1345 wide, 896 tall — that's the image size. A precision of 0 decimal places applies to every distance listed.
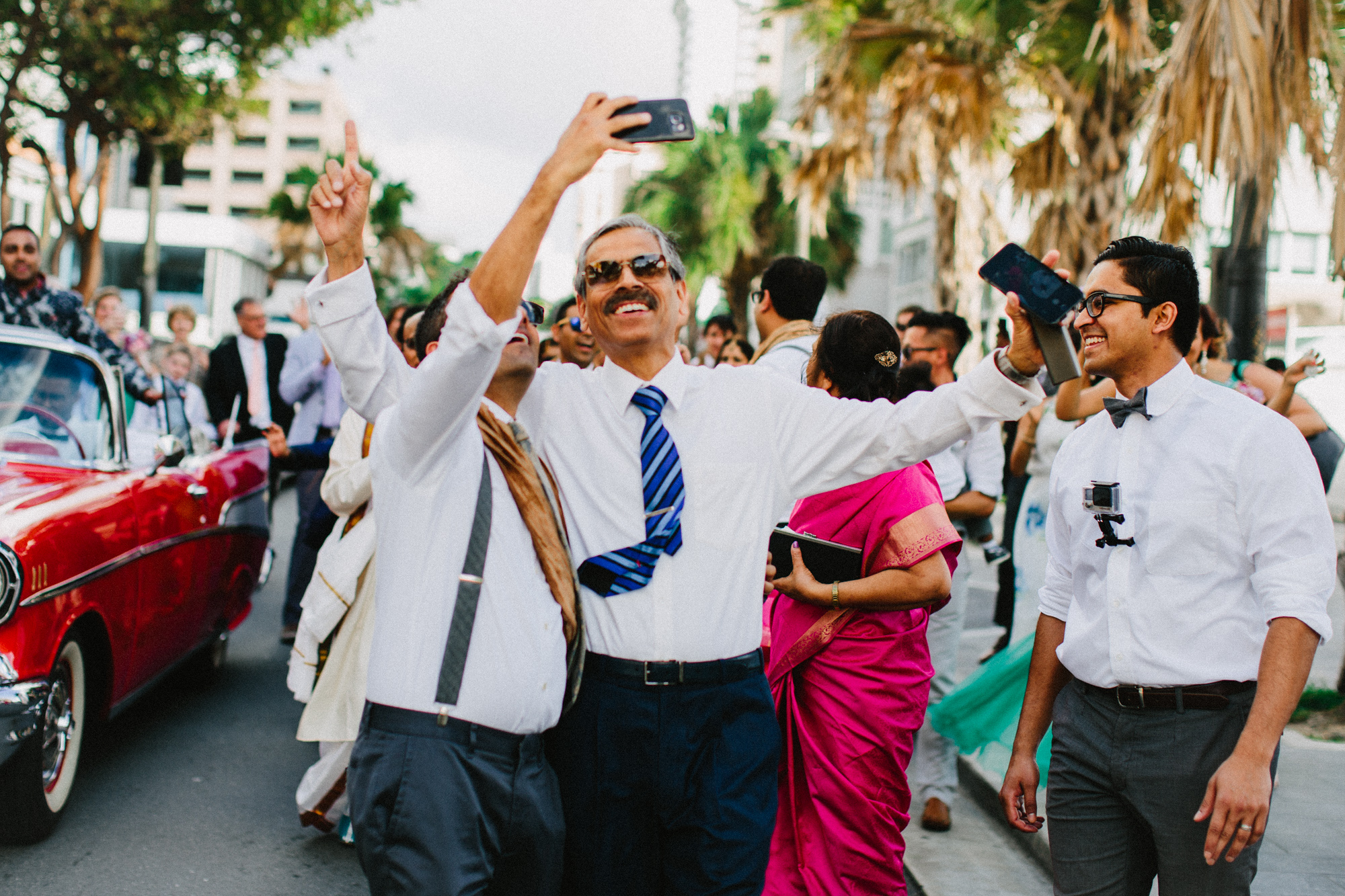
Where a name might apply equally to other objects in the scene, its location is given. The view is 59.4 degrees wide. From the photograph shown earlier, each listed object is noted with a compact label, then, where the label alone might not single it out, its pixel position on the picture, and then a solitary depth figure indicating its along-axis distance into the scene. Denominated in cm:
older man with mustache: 240
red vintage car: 396
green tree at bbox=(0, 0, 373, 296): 1606
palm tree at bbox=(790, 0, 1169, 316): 901
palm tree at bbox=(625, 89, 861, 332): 3184
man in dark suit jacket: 872
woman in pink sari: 332
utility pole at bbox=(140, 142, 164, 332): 2033
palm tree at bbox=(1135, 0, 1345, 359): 600
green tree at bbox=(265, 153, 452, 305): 4575
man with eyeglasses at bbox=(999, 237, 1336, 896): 233
